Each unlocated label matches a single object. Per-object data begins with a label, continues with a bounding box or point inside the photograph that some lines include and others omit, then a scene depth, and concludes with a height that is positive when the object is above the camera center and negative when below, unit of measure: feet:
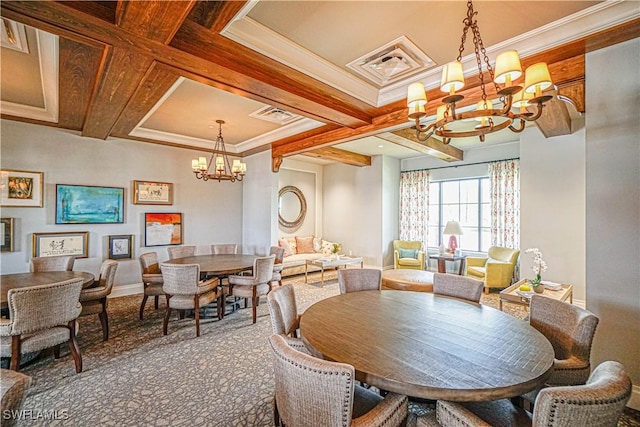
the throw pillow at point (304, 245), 24.82 -2.60
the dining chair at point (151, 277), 12.68 -2.78
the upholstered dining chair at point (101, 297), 10.36 -2.99
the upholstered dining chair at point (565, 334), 5.59 -2.53
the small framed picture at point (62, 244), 14.30 -1.53
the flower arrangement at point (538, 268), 11.77 -2.19
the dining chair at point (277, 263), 15.25 -2.65
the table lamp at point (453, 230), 19.92 -1.00
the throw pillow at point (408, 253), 22.71 -2.99
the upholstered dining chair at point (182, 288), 10.94 -2.85
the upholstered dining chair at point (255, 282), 12.75 -3.03
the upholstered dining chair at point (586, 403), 3.36 -2.20
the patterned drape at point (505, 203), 19.26 +0.87
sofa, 21.77 -3.05
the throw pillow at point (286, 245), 23.29 -2.49
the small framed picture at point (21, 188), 13.44 +1.21
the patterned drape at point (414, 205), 23.82 +0.85
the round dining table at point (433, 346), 4.13 -2.36
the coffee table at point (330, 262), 19.52 -3.27
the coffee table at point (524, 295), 10.80 -3.12
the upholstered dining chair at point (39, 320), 7.48 -2.87
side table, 19.79 -2.98
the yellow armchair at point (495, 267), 17.33 -3.20
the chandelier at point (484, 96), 5.90 +2.77
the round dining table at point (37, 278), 9.45 -2.30
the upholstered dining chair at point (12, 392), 3.92 -2.49
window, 21.58 +0.42
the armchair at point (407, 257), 21.67 -3.17
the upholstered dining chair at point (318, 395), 3.93 -2.58
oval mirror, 25.00 +0.72
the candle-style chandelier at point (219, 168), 14.44 +2.41
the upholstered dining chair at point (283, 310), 6.65 -2.34
